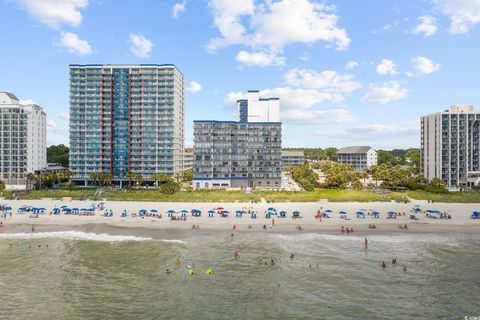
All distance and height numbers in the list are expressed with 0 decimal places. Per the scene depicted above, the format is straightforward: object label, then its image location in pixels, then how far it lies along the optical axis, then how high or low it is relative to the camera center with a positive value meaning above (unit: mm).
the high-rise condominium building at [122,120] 136500 +17048
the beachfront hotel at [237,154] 128500 +2267
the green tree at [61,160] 193500 -43
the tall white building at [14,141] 140500 +8456
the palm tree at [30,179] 120988 -7404
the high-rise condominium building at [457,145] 130625 +5790
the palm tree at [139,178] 124362 -7198
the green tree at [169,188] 104681 -9331
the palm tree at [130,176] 126688 -6484
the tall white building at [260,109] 159375 +25399
